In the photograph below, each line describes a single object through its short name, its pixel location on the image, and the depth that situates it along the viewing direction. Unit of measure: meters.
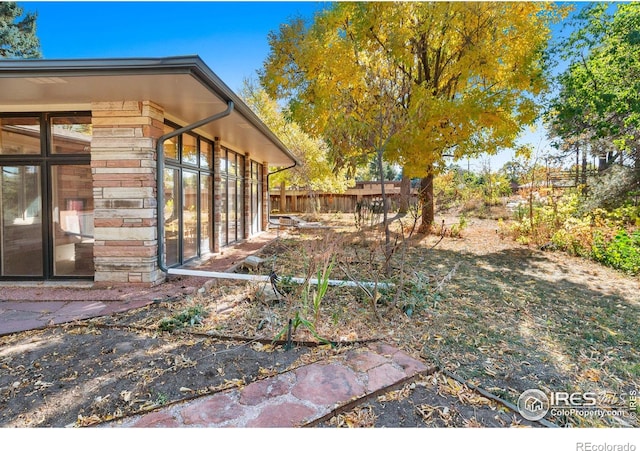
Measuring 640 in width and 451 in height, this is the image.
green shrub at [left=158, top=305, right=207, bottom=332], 3.00
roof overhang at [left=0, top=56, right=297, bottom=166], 3.17
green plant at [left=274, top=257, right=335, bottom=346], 2.71
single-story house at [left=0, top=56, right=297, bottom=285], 4.25
